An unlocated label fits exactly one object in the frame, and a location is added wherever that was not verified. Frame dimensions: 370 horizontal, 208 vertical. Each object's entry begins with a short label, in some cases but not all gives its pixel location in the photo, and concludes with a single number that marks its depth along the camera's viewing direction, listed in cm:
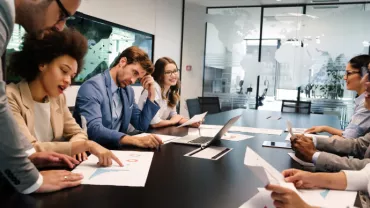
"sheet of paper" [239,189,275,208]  93
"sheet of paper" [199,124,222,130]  260
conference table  90
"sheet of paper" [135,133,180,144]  191
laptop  183
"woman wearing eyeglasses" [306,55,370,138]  234
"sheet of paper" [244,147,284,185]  83
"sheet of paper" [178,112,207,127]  257
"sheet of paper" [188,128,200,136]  224
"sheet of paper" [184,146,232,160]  154
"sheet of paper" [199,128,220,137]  221
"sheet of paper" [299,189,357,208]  99
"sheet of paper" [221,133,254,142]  206
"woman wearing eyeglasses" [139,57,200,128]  312
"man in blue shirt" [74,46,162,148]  175
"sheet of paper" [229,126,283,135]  246
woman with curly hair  142
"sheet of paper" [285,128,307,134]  257
